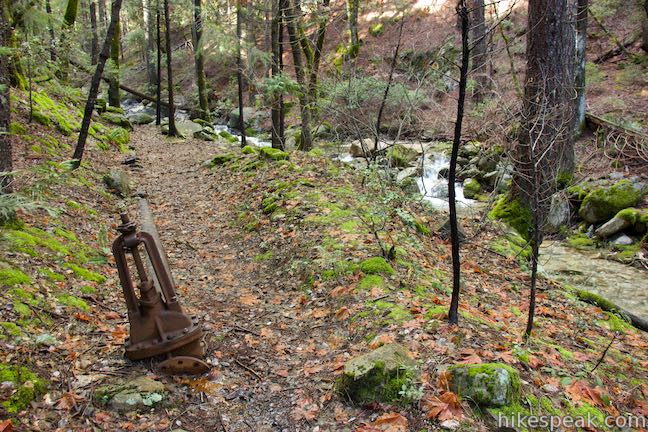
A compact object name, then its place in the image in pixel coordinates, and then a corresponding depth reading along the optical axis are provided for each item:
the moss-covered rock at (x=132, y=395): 3.38
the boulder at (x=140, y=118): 23.23
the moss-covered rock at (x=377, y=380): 3.57
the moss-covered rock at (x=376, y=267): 5.80
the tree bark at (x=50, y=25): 11.00
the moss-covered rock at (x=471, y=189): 13.66
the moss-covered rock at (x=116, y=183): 9.84
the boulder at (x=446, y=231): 7.99
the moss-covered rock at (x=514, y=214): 8.96
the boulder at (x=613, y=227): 9.78
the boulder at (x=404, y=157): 13.65
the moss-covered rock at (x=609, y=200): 10.35
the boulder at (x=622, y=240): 9.50
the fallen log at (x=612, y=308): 6.55
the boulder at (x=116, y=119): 17.94
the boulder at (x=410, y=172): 13.46
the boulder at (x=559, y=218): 9.69
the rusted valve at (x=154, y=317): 3.63
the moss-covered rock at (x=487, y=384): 3.42
